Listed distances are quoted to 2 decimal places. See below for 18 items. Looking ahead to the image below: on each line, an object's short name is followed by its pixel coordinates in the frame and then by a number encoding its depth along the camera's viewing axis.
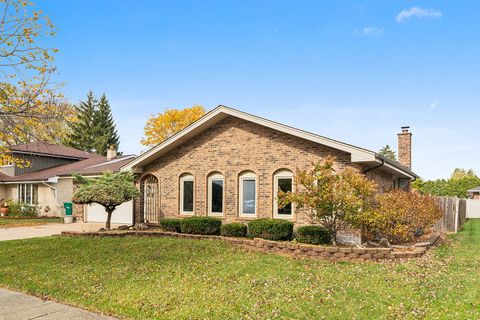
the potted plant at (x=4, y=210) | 26.66
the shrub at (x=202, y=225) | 14.42
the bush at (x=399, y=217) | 11.52
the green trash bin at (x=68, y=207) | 22.73
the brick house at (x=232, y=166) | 13.84
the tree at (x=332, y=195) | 11.06
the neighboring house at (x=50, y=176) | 24.60
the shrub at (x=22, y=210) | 26.44
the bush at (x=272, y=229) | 12.87
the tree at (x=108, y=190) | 15.58
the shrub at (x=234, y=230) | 13.95
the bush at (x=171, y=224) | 15.25
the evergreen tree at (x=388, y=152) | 64.75
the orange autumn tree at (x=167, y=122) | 45.62
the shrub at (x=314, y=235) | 12.05
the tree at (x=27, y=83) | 9.35
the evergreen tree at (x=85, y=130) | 51.44
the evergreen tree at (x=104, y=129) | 51.00
